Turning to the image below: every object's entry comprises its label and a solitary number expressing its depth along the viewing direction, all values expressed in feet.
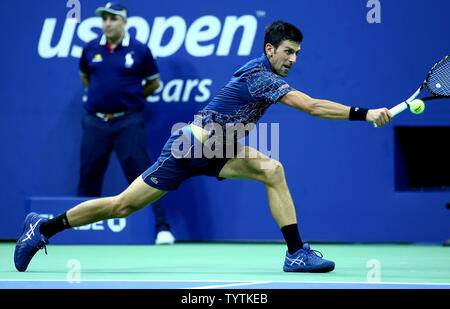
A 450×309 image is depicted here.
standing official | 49.39
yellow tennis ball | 31.27
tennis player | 33.40
